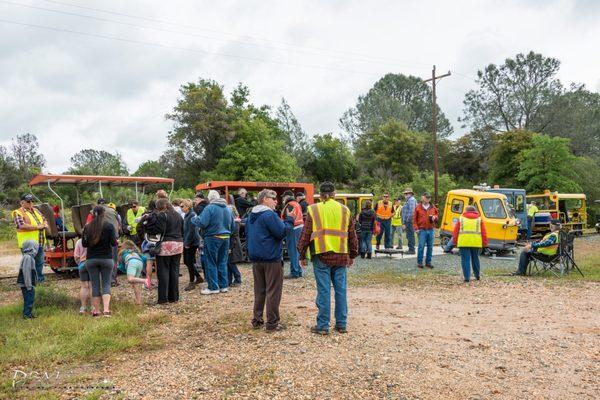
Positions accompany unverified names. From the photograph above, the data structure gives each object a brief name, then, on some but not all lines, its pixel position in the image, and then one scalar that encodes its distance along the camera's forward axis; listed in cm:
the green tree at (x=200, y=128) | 3753
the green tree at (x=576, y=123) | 4894
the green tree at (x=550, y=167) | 3166
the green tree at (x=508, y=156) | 4140
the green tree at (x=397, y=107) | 5491
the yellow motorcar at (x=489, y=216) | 1555
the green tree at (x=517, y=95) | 5184
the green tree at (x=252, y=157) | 3647
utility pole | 2617
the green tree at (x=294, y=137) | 4728
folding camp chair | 1116
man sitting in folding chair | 1113
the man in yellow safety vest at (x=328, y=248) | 611
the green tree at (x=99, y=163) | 4672
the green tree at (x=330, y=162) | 4766
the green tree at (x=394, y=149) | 4628
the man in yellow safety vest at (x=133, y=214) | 1183
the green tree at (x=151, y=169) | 4091
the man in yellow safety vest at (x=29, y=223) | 918
